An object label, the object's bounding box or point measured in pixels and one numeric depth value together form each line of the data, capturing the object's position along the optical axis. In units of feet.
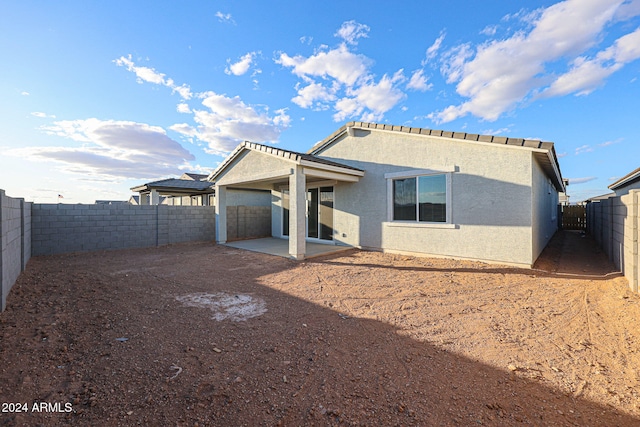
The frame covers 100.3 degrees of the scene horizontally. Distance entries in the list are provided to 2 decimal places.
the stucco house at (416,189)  23.45
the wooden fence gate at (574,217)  62.75
